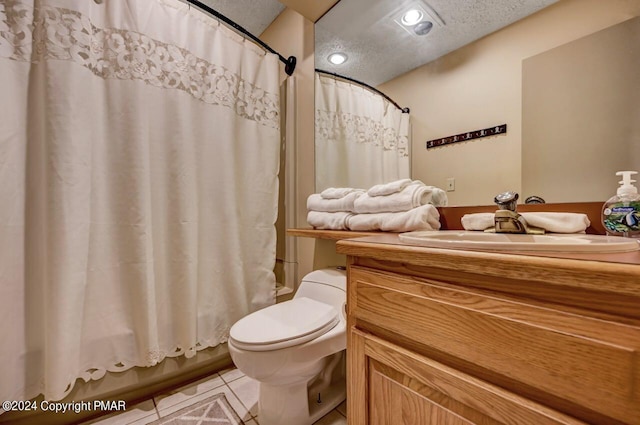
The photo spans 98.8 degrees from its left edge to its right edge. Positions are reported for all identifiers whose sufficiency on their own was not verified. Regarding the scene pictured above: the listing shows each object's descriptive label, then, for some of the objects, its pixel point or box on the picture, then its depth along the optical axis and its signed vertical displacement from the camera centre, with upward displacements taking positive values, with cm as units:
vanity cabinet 35 -20
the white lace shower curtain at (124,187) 97 +11
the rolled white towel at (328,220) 128 -3
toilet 92 -47
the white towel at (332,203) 126 +5
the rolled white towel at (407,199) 104 +5
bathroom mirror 78 +36
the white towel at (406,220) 99 -3
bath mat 113 -86
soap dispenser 66 +0
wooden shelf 111 -9
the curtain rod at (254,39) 132 +97
